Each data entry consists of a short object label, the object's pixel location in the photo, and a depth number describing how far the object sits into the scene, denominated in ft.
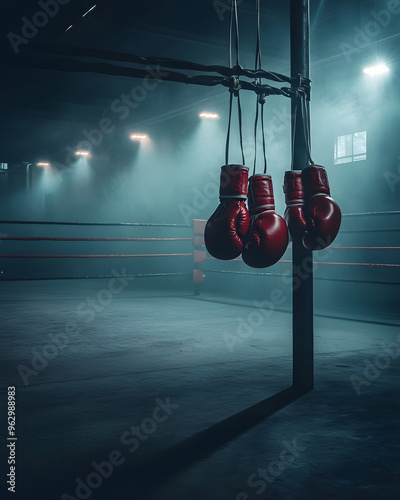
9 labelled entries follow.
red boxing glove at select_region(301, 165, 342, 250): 6.89
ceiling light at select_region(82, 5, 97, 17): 19.84
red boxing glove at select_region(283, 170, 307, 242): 7.10
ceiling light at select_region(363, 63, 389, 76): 23.95
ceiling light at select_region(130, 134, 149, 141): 39.73
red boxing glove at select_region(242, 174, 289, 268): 6.59
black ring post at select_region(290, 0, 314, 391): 7.51
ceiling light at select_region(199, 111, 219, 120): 32.20
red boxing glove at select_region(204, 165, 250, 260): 6.57
